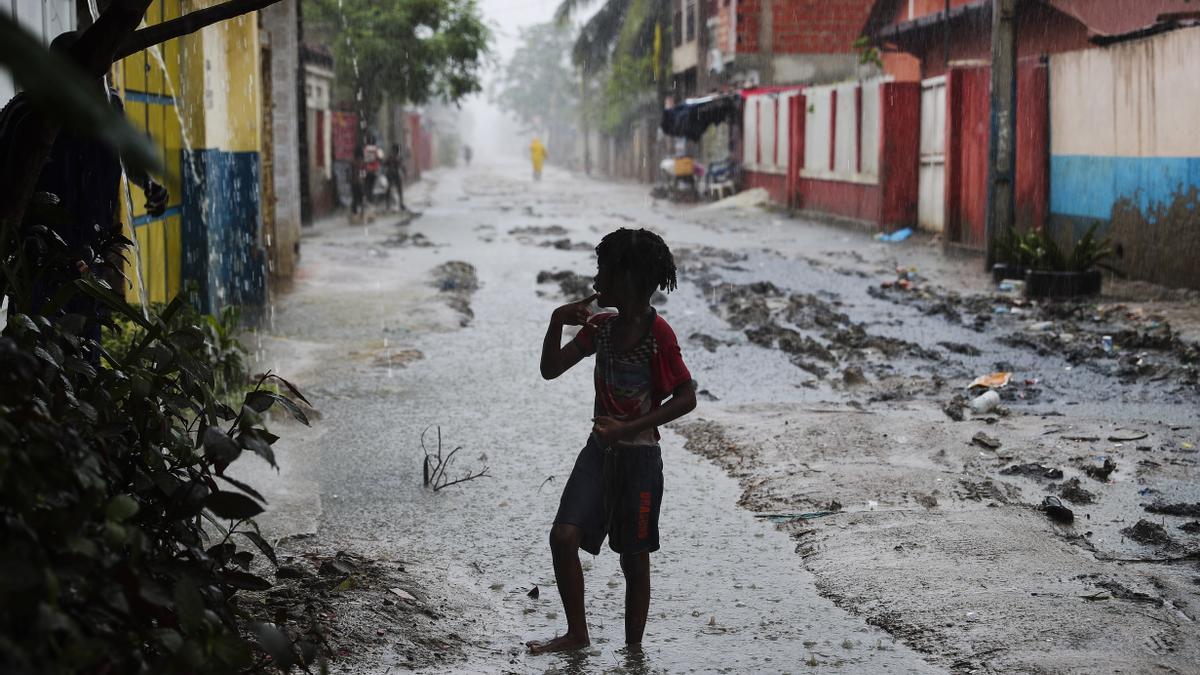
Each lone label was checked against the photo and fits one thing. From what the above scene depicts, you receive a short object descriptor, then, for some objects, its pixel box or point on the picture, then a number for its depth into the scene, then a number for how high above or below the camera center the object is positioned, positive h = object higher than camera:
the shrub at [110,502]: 1.77 -0.49
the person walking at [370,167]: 26.36 +0.48
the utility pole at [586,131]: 63.47 +2.99
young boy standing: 3.66 -0.63
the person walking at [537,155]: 54.41 +1.41
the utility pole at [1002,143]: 14.41 +0.45
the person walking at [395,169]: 27.32 +0.47
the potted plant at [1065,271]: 11.84 -0.78
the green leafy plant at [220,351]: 6.89 -0.86
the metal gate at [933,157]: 19.19 +0.42
